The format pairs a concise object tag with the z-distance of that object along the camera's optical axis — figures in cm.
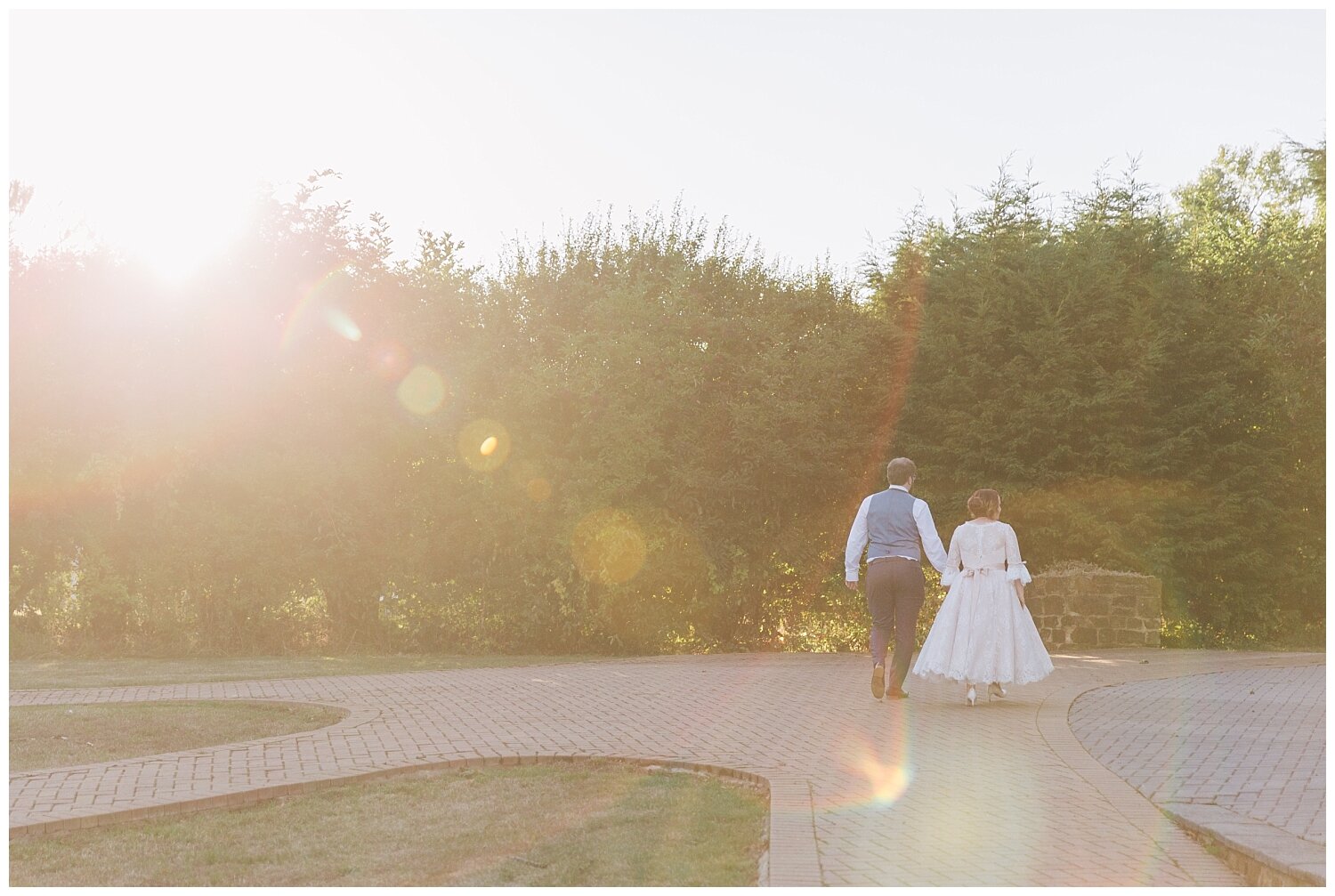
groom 1184
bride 1156
